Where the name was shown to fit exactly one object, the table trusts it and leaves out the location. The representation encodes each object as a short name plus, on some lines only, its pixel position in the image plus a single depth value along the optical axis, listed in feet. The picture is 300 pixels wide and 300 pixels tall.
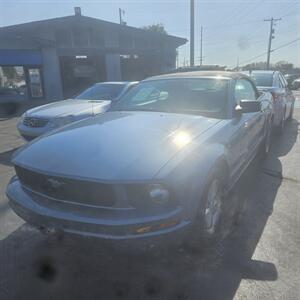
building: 63.31
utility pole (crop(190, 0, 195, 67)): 59.77
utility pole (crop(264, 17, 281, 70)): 166.91
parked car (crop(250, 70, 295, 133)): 24.10
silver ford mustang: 8.02
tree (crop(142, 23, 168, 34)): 192.24
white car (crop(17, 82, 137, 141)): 21.94
